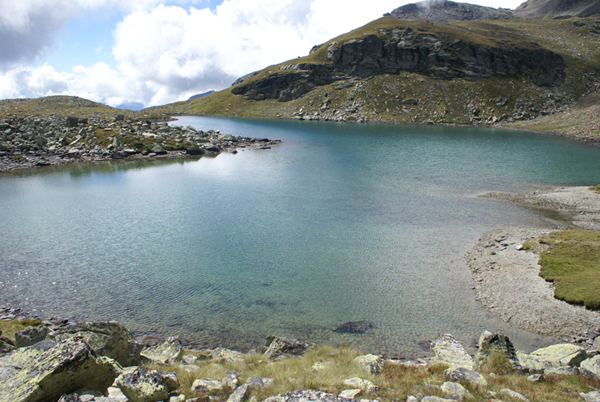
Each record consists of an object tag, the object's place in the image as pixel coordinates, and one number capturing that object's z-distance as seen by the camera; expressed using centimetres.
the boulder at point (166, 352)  1489
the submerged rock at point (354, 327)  1927
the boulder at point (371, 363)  1364
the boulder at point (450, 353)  1529
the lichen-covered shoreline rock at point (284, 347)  1599
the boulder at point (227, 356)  1538
